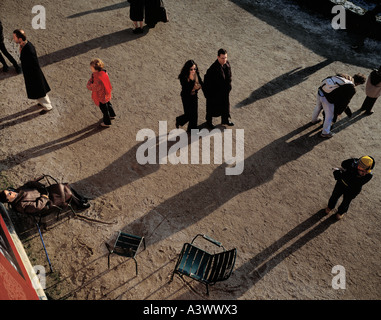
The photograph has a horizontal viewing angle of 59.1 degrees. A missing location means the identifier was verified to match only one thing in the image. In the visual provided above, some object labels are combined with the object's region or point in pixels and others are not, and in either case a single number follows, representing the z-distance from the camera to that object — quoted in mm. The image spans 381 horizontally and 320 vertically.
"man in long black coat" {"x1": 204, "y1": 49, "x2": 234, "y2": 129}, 6465
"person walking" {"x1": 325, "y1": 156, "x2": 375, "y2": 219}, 5191
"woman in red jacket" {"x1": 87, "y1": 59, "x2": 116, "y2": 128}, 6280
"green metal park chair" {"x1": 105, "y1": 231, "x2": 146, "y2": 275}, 5086
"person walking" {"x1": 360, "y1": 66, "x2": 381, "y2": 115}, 7301
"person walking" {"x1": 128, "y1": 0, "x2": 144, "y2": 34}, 8922
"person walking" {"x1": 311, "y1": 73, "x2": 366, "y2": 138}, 6633
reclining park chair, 5383
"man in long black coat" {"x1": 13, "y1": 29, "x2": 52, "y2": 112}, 6473
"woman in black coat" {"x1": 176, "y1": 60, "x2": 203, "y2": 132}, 6209
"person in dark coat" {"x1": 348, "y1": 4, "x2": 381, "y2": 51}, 9141
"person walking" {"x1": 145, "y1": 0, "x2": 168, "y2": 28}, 9273
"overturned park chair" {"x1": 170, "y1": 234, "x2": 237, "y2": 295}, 4816
